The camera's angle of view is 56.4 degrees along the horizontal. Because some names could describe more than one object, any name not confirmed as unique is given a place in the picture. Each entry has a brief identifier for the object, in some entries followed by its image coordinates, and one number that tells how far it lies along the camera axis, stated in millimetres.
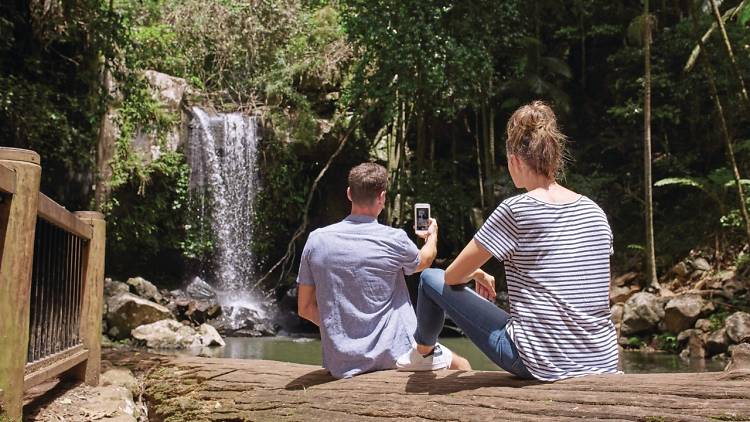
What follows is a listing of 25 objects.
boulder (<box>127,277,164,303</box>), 12789
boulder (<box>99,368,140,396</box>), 4277
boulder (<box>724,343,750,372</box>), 2428
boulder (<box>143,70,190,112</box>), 15117
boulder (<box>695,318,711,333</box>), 10453
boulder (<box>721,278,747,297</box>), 11234
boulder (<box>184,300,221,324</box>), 12664
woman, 2684
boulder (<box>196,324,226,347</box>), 11148
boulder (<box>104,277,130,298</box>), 11781
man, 3289
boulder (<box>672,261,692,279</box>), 12797
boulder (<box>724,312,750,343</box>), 9492
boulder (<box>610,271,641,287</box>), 13758
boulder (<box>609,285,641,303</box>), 13161
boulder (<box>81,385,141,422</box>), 3697
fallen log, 2377
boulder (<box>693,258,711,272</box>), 12641
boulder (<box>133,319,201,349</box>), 10797
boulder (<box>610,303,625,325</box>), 11977
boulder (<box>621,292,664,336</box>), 11219
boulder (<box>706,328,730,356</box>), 9706
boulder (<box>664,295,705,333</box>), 10742
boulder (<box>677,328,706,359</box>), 10055
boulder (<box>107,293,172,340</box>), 11172
